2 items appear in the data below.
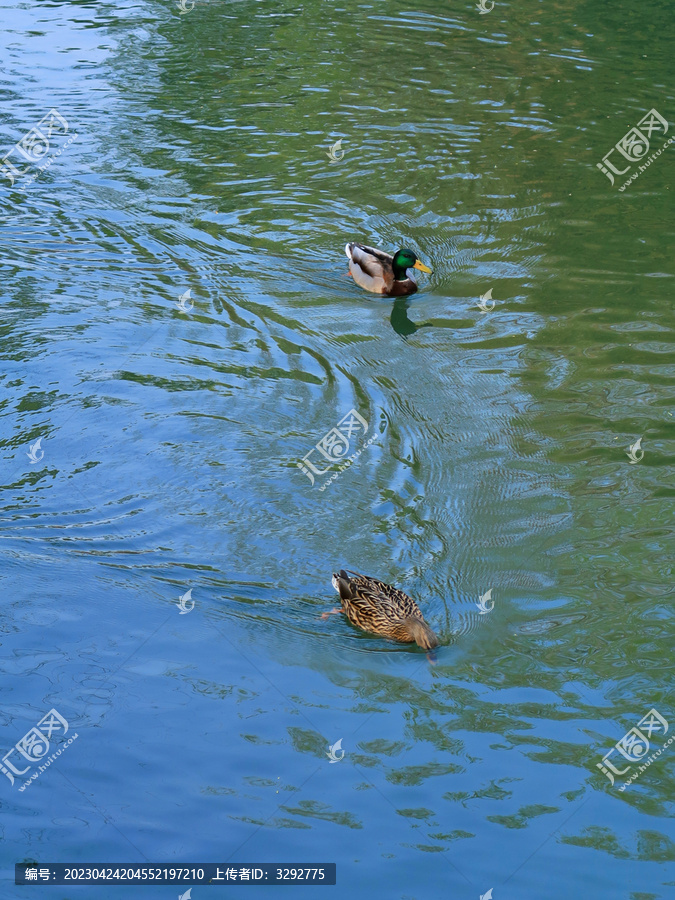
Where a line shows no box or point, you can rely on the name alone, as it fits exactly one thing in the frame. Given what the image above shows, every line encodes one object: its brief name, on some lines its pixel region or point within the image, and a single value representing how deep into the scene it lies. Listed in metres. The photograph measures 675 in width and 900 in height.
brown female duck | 5.90
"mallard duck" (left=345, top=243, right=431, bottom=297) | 10.50
